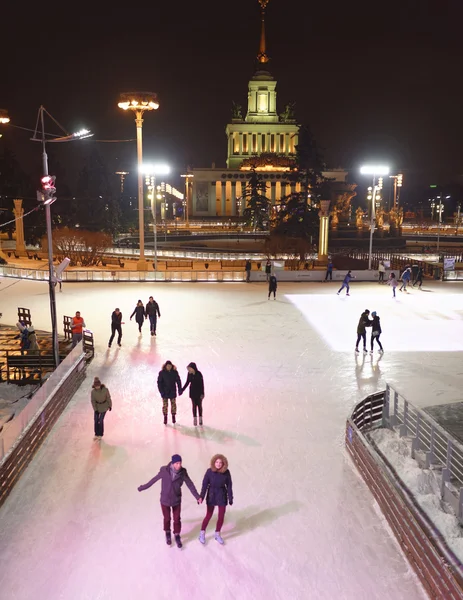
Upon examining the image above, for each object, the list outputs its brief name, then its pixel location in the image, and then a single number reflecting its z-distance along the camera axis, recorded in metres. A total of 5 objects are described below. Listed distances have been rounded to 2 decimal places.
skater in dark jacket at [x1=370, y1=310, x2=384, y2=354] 14.38
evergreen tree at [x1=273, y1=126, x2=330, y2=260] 56.06
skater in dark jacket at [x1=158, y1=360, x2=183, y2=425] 9.78
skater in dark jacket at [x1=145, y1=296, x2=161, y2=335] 16.55
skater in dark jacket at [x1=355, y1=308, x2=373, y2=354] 14.36
